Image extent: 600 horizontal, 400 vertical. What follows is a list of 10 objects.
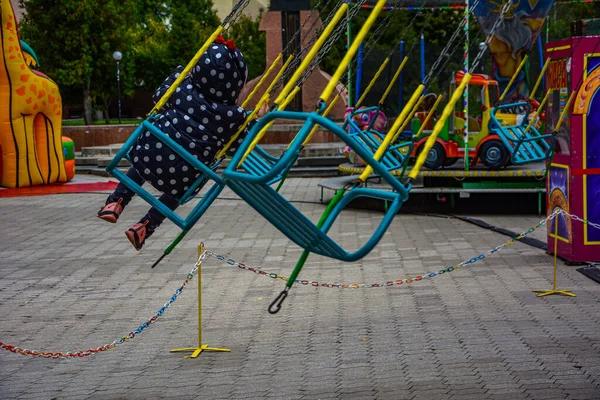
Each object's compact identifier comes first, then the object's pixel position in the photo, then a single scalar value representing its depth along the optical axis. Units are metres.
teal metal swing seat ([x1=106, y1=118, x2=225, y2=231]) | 5.41
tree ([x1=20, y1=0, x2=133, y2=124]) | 35.50
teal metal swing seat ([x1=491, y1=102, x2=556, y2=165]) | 14.18
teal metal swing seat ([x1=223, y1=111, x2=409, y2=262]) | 4.18
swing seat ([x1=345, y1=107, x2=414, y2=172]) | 12.58
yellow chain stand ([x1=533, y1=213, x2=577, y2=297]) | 9.11
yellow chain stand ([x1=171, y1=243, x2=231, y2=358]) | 7.34
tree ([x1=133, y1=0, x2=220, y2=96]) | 50.47
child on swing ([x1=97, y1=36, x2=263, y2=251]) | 5.86
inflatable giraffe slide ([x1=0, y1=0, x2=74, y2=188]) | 19.16
